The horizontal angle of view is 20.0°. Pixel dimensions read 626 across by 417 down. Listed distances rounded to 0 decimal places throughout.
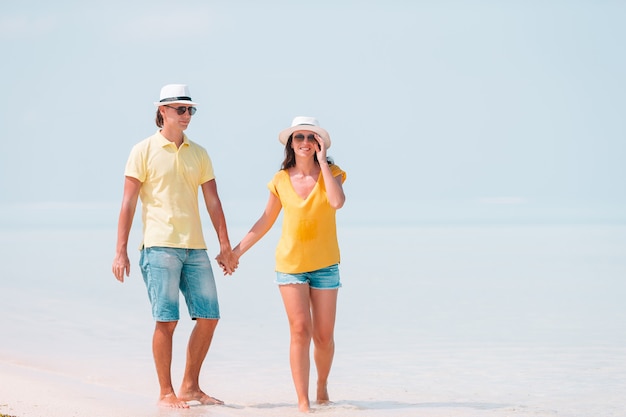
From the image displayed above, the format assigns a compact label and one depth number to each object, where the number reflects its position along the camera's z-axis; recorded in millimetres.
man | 10355
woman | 10415
